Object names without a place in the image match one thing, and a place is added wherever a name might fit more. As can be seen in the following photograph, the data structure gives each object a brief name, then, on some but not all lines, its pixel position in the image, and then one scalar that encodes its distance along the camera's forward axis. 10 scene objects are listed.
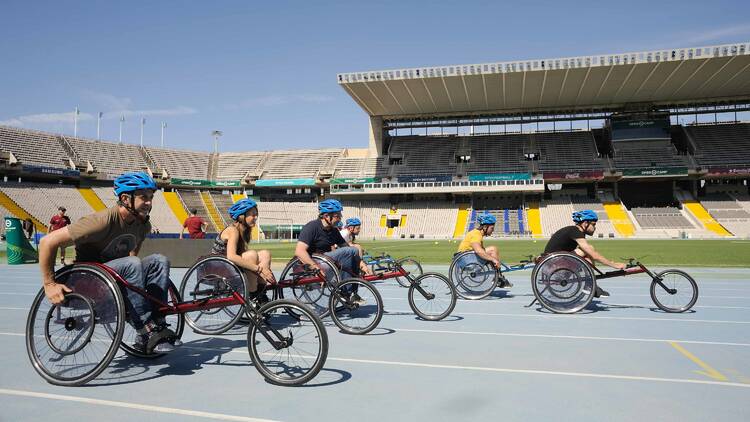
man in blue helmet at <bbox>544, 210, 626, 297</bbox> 7.25
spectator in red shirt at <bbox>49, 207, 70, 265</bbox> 13.45
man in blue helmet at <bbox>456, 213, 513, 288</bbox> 8.30
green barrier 16.12
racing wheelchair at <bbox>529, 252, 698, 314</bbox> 7.17
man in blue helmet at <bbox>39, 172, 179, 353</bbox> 3.87
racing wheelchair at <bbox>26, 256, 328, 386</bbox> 3.87
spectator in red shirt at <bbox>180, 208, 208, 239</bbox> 12.18
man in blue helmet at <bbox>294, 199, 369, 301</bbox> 6.63
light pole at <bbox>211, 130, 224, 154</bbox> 70.44
